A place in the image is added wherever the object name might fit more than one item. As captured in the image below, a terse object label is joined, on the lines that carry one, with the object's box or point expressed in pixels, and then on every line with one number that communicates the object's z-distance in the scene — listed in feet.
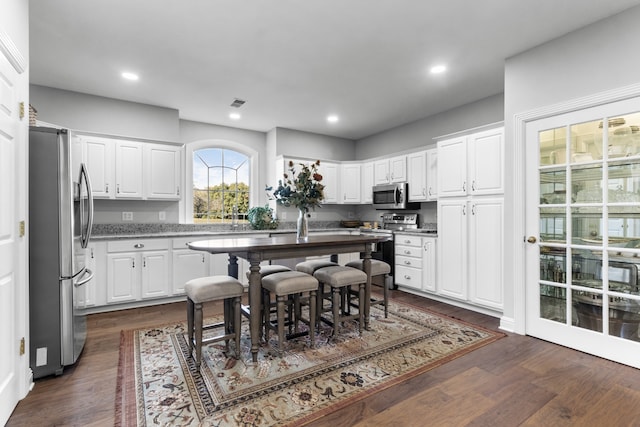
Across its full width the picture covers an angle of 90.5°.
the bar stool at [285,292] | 8.41
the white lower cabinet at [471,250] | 11.50
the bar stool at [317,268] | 10.16
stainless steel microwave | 16.57
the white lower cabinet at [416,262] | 14.03
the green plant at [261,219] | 17.16
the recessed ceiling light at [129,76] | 11.52
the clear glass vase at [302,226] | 10.28
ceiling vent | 14.16
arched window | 17.24
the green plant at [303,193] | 10.07
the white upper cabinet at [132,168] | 13.12
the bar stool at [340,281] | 9.45
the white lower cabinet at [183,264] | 13.83
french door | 8.08
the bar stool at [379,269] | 11.08
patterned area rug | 6.14
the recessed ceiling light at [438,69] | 11.05
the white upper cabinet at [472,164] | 11.48
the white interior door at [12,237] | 5.82
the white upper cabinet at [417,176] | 15.57
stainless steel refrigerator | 7.29
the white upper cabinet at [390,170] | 16.76
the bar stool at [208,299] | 7.63
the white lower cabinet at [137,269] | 12.54
